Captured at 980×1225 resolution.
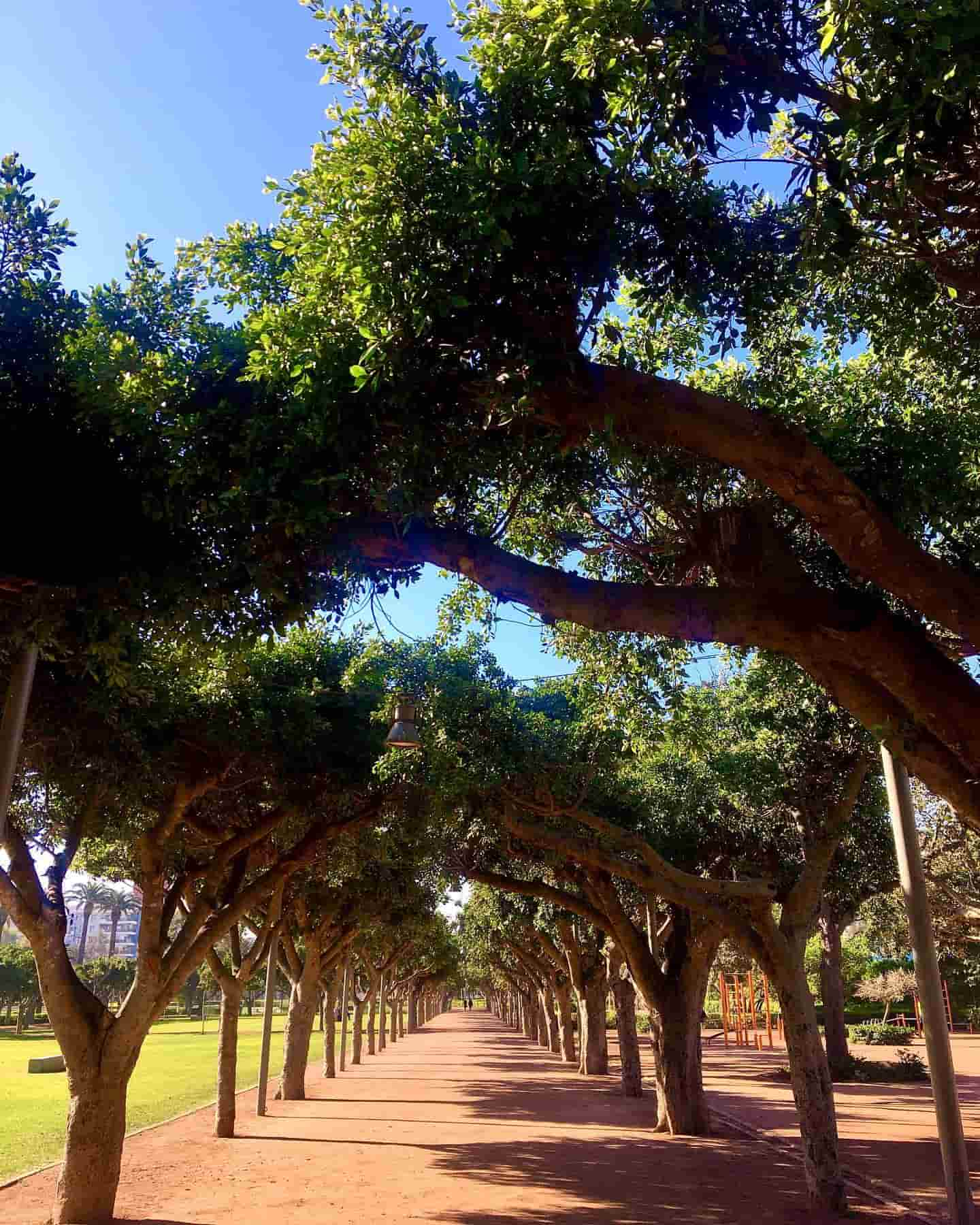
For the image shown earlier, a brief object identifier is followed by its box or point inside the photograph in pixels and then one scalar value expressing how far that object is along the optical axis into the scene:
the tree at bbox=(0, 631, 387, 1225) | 10.14
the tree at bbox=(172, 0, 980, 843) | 5.15
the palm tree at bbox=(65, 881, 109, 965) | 136.25
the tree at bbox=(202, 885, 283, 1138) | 16.41
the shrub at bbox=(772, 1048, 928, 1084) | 29.17
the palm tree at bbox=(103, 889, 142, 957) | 129.50
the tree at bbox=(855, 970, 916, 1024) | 50.31
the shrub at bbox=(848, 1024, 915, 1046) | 44.72
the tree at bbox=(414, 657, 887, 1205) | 11.65
